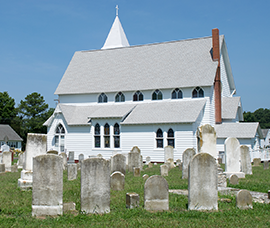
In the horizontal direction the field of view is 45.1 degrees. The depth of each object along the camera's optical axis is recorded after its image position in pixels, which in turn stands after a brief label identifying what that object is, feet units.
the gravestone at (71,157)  97.22
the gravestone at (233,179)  46.93
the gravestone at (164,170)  59.77
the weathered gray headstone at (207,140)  48.91
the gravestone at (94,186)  30.37
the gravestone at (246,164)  62.39
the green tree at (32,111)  232.80
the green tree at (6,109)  229.66
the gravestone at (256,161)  85.66
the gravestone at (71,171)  53.72
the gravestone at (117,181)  41.83
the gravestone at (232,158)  54.85
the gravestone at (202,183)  31.42
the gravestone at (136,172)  59.14
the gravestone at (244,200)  32.04
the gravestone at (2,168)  66.54
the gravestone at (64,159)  78.00
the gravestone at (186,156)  56.34
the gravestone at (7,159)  72.95
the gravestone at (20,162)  81.45
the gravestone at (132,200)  31.40
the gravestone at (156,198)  31.22
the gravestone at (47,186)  29.35
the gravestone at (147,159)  94.26
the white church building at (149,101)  97.50
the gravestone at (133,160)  71.00
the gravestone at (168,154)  86.17
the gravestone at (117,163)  57.11
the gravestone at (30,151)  42.09
